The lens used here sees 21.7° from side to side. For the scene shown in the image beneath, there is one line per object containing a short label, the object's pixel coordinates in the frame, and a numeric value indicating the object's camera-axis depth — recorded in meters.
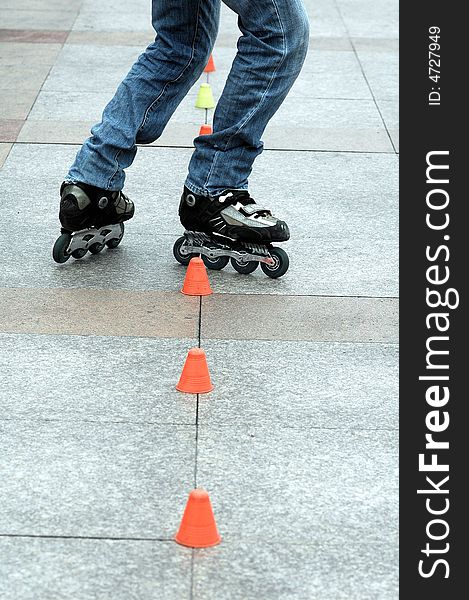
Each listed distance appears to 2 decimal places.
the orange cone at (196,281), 5.00
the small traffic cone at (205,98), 8.12
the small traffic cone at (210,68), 9.17
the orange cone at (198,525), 3.16
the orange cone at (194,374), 4.07
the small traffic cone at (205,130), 7.23
